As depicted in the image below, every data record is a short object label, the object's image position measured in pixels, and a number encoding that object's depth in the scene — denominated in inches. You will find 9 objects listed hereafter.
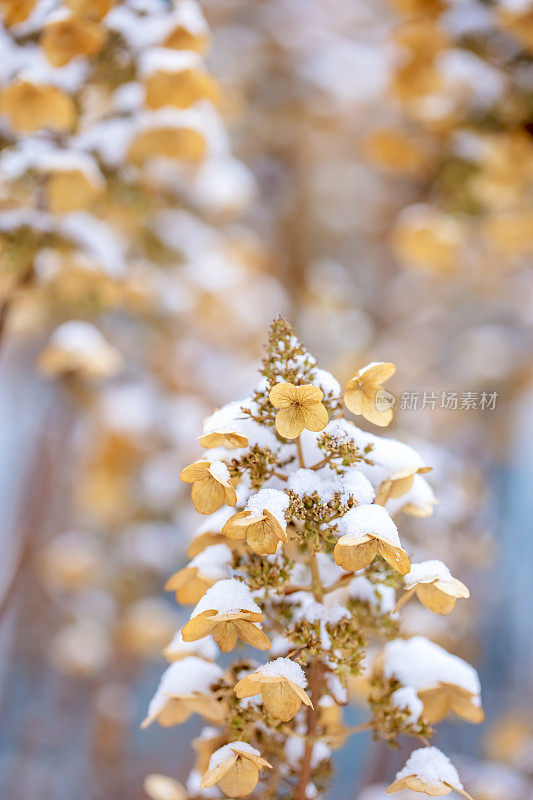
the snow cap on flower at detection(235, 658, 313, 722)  34.3
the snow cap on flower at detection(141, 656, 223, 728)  36.2
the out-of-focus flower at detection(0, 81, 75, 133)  43.7
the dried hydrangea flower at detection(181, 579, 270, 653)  34.4
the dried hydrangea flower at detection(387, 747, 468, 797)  35.0
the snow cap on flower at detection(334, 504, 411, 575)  34.3
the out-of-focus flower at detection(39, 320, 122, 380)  53.3
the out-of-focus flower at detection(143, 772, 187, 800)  37.4
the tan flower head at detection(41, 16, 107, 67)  43.2
